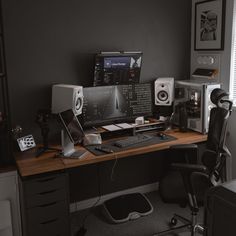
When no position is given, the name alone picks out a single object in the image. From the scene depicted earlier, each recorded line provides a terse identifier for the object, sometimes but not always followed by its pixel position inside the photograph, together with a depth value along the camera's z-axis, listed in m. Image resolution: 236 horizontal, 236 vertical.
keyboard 2.74
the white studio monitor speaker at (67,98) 2.67
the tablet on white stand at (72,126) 2.46
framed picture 3.15
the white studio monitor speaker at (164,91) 3.30
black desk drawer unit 2.29
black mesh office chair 2.23
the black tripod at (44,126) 2.67
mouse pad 2.63
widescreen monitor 3.00
